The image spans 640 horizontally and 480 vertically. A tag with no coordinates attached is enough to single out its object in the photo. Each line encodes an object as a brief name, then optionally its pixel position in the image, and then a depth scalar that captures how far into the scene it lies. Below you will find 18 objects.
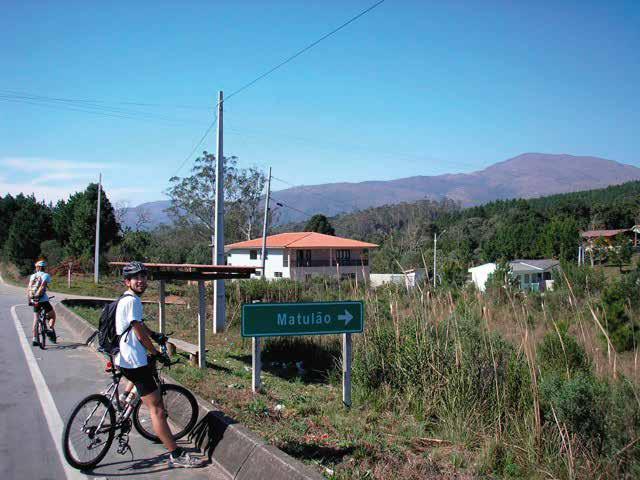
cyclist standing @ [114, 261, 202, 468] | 5.73
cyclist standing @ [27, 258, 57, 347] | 13.33
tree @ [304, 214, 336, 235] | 86.75
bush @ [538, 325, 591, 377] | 8.29
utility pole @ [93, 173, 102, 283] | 40.06
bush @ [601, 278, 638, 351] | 16.94
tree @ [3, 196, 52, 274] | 51.81
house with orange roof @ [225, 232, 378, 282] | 58.03
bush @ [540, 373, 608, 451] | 6.11
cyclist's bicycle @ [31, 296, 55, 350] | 13.38
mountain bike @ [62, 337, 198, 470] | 5.83
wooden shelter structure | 9.74
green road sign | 7.57
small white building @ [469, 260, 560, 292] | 50.77
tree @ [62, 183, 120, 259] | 47.19
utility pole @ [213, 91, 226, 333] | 16.56
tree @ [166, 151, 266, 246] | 67.62
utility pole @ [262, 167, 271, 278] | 45.15
